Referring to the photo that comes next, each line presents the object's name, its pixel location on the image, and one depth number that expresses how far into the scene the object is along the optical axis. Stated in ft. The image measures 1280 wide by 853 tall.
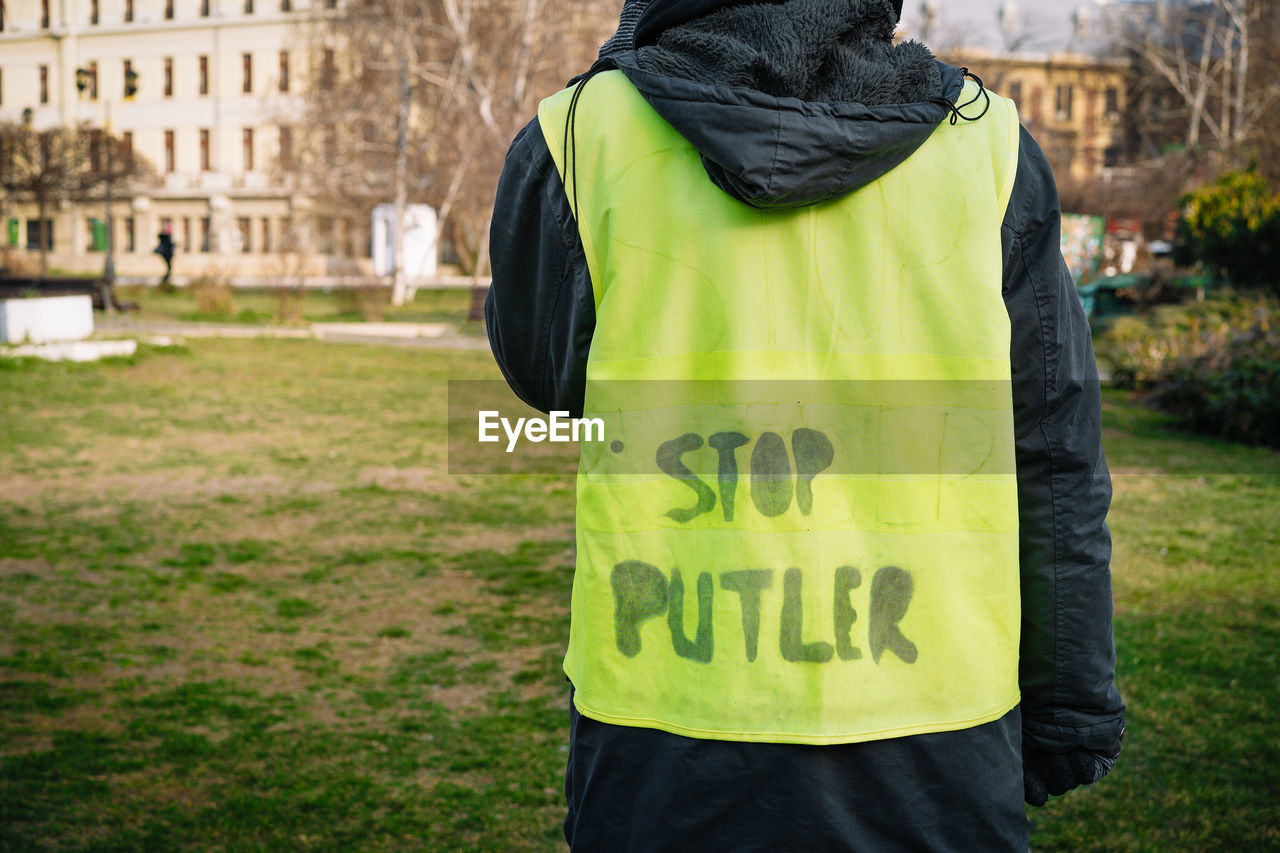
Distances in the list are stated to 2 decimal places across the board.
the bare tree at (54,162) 138.41
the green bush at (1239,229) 50.11
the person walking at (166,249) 126.00
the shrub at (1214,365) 40.32
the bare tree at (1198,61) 114.21
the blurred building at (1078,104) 166.61
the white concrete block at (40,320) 53.98
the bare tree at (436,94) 87.97
